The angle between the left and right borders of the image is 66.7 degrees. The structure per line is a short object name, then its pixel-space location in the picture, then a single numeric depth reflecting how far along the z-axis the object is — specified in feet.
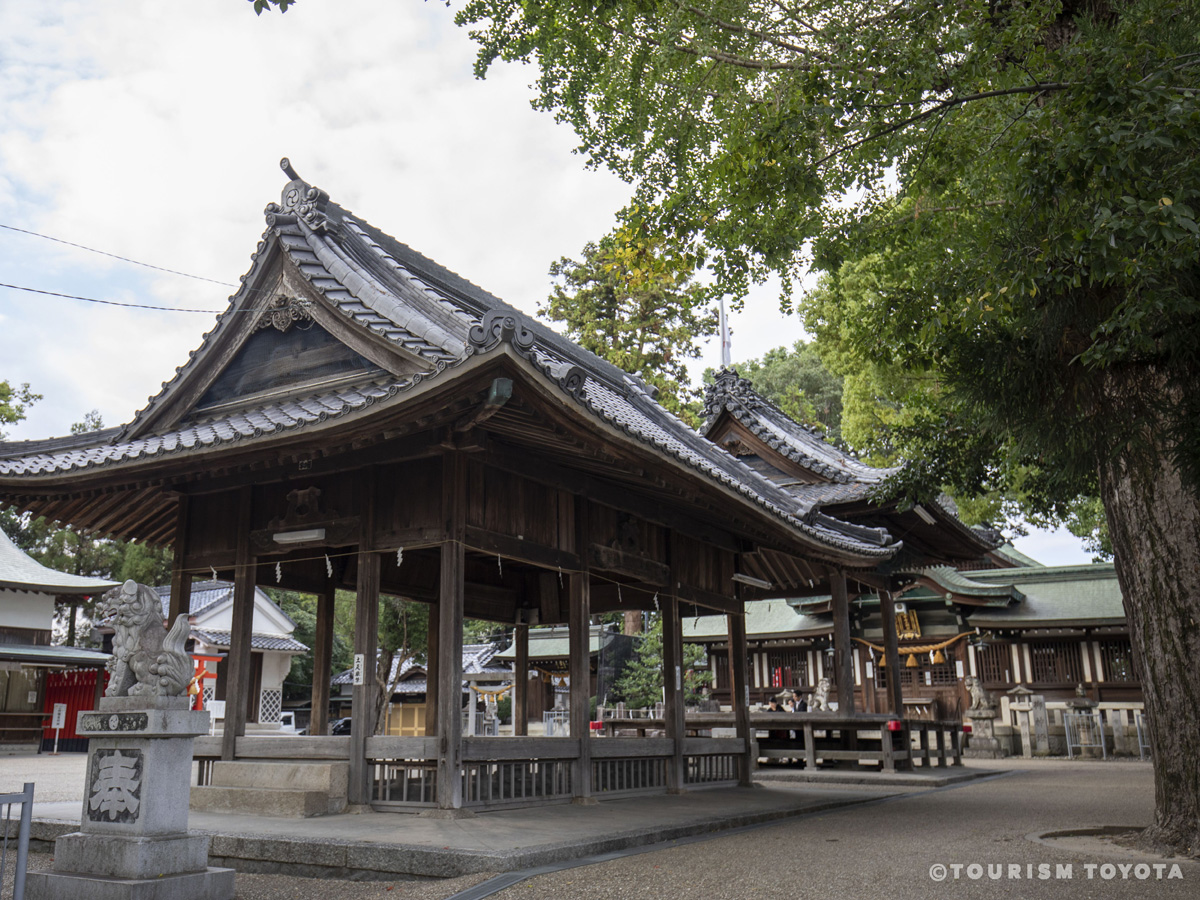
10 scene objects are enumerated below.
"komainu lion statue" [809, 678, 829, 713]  85.14
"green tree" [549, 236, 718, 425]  103.91
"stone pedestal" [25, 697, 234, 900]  18.60
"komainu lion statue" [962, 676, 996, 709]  85.20
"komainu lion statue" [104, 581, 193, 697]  19.99
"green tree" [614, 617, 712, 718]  81.82
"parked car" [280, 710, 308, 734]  96.14
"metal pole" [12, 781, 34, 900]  15.26
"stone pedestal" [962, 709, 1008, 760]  78.33
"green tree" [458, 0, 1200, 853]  18.04
